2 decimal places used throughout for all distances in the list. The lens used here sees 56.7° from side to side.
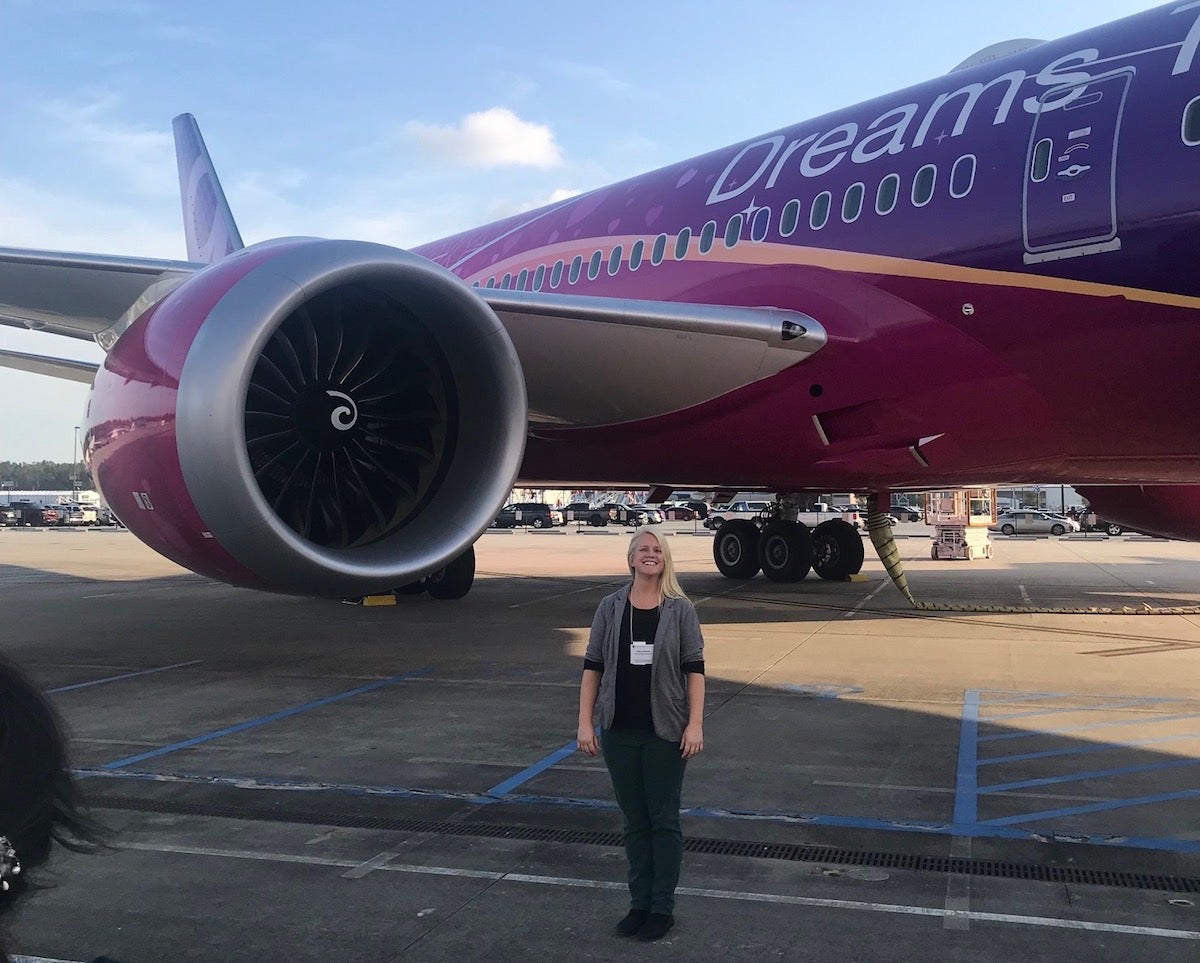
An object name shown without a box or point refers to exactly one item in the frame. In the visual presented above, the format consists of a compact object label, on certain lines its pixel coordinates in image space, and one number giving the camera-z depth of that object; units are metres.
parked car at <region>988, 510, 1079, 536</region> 44.44
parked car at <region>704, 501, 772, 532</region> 48.53
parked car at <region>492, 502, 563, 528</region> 53.19
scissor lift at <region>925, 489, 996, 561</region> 23.56
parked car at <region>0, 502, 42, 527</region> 59.41
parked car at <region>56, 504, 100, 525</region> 57.59
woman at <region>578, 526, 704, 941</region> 3.46
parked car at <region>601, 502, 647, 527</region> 56.28
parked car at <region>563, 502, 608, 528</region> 56.47
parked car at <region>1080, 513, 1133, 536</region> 44.47
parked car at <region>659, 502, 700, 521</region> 61.36
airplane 6.45
